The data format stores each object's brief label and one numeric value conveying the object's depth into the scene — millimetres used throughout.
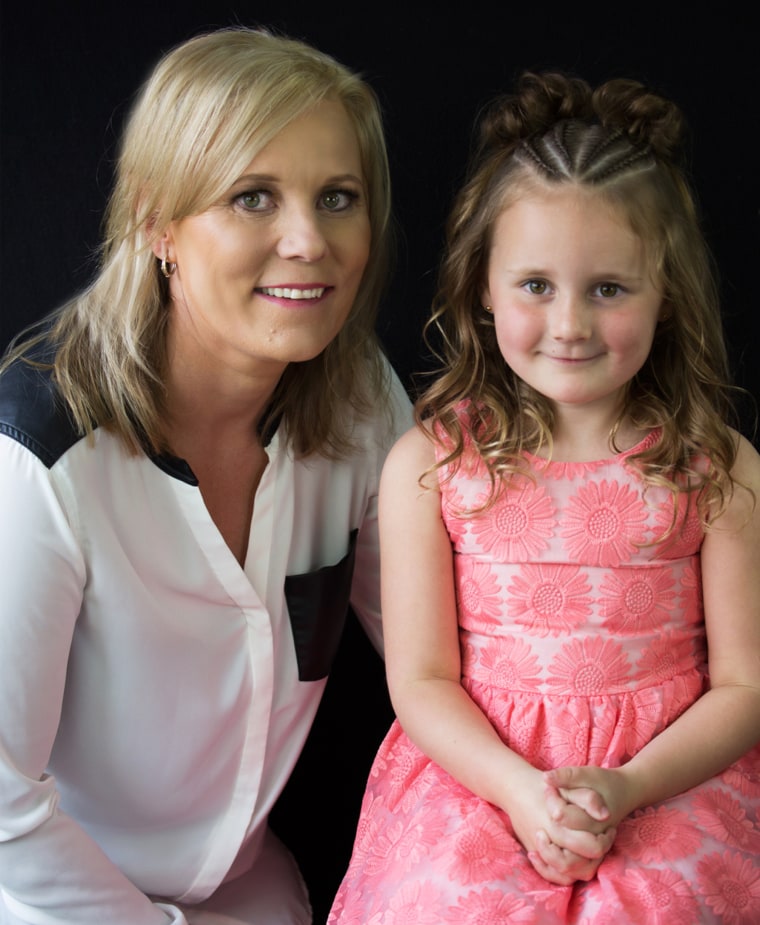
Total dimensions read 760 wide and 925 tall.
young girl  1476
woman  1535
